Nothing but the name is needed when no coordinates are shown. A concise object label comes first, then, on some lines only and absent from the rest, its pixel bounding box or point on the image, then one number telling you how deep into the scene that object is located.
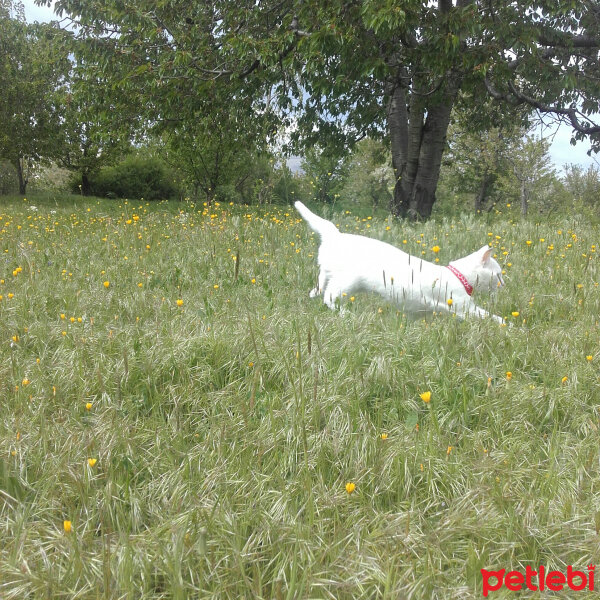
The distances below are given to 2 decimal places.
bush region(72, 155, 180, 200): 29.19
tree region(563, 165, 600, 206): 50.62
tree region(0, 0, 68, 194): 20.09
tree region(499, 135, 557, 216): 40.92
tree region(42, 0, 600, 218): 9.16
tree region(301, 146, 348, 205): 10.08
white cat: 4.06
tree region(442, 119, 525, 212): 38.75
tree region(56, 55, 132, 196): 12.18
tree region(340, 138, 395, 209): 49.78
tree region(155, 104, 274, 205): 12.44
